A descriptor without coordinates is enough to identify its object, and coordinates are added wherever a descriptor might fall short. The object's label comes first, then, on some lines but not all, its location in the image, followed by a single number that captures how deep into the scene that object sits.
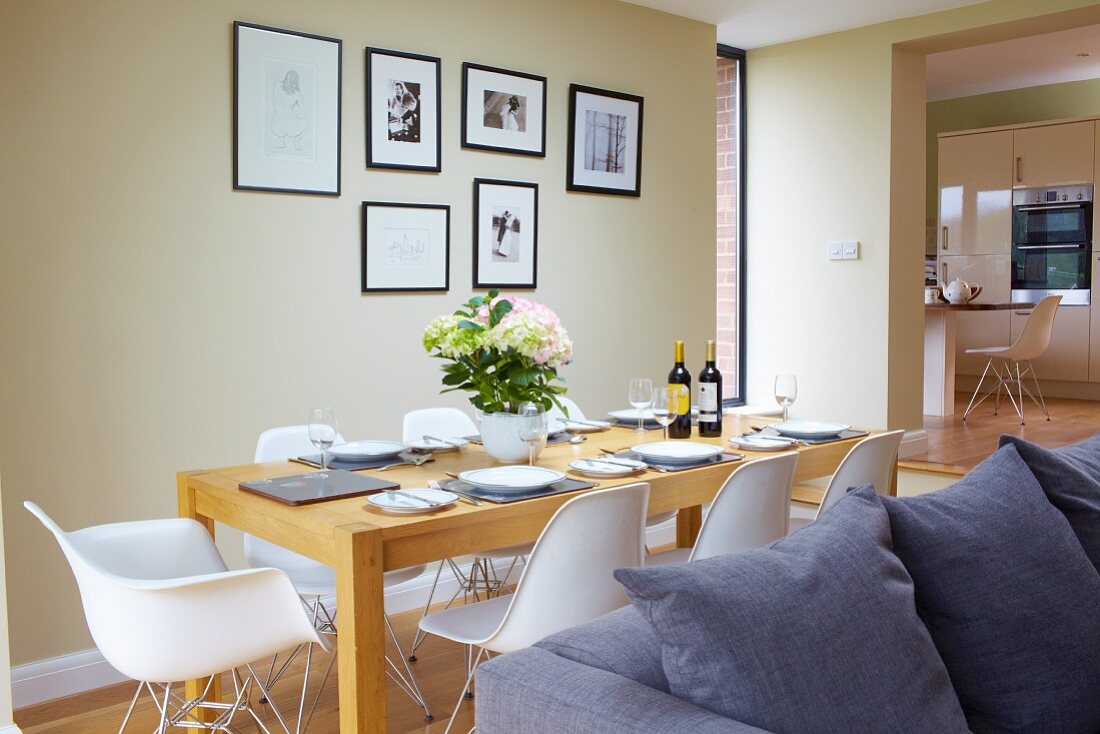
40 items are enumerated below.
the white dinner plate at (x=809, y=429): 3.19
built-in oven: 8.27
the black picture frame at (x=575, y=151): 4.66
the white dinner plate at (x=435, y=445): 2.97
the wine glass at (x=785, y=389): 3.20
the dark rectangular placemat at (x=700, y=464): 2.72
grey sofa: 1.26
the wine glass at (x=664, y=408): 2.96
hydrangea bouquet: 2.65
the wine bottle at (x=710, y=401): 3.18
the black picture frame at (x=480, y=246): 4.32
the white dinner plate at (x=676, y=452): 2.76
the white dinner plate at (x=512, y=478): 2.38
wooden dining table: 2.07
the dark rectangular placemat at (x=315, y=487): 2.34
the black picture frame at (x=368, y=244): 3.95
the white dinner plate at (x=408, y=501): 2.20
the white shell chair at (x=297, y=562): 2.94
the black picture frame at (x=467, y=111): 4.24
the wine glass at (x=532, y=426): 2.67
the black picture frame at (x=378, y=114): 3.93
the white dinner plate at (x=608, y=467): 2.62
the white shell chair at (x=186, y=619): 2.04
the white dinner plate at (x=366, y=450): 2.81
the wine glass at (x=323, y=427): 2.54
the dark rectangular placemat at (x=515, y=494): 2.35
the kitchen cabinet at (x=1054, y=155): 8.20
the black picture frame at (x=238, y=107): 3.57
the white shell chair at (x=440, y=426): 3.51
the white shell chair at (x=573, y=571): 2.22
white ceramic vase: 2.72
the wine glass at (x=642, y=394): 2.97
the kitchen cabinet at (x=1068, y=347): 8.37
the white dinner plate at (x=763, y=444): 3.02
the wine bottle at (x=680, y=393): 3.14
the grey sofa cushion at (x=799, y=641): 1.24
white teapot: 7.42
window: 6.26
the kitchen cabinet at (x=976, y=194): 8.71
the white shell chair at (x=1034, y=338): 7.03
